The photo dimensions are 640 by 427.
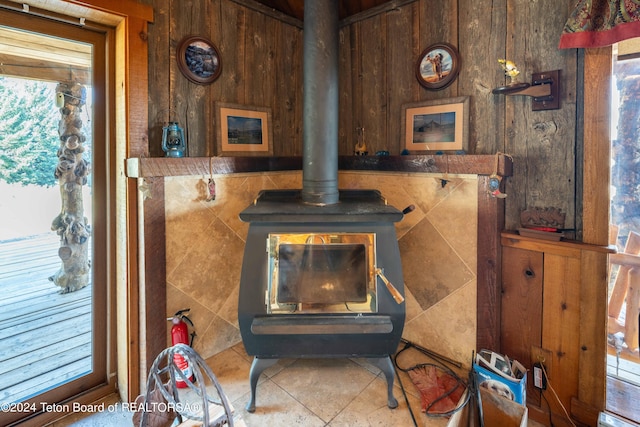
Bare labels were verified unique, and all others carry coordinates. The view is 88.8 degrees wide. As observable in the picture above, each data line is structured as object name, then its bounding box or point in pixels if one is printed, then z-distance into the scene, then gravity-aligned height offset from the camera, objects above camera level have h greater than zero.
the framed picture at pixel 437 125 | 1.78 +0.39
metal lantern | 1.64 +0.27
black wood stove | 1.41 -0.41
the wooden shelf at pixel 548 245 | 1.37 -0.23
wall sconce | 1.48 +0.48
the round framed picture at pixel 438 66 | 1.79 +0.72
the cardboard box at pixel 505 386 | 1.41 -0.84
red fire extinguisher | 1.68 -0.74
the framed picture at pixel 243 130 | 1.92 +0.39
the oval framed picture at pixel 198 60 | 1.74 +0.74
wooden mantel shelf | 1.57 +0.16
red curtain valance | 1.25 +0.68
